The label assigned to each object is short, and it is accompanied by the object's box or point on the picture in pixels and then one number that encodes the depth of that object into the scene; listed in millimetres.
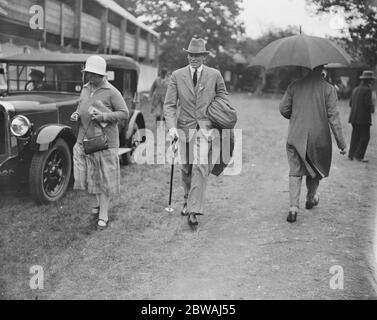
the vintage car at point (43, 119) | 5254
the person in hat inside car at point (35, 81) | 6570
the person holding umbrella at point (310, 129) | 4871
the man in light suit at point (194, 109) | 4645
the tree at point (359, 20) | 10508
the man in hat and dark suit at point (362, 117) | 8680
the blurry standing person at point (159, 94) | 12203
